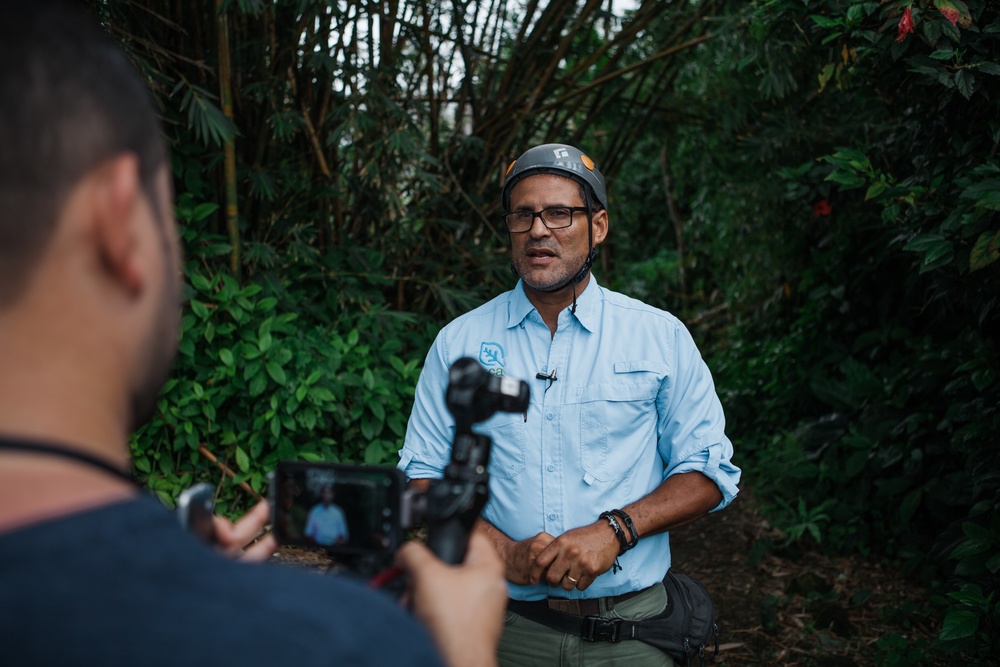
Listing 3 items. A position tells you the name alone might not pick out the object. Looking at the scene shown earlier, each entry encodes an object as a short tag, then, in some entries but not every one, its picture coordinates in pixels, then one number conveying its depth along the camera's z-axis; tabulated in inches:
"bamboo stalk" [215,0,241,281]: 150.6
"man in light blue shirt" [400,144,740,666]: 81.6
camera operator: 26.2
